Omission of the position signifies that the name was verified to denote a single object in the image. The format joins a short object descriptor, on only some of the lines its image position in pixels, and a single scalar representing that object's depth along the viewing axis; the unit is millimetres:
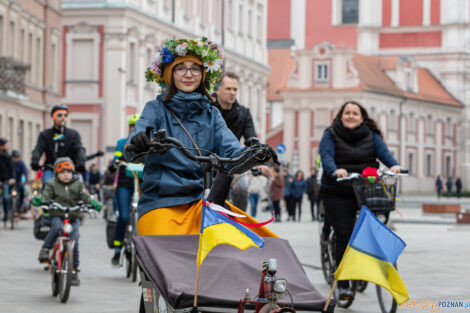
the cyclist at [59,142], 13930
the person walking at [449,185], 78069
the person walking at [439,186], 73681
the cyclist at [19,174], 25406
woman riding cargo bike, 5785
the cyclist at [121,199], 13188
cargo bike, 5238
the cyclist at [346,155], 10453
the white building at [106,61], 50219
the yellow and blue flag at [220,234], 5270
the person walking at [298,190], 34188
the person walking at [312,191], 34506
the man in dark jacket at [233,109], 11203
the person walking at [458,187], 75188
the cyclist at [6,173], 23402
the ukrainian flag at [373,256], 5629
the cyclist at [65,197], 11977
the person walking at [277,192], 32344
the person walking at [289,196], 34125
